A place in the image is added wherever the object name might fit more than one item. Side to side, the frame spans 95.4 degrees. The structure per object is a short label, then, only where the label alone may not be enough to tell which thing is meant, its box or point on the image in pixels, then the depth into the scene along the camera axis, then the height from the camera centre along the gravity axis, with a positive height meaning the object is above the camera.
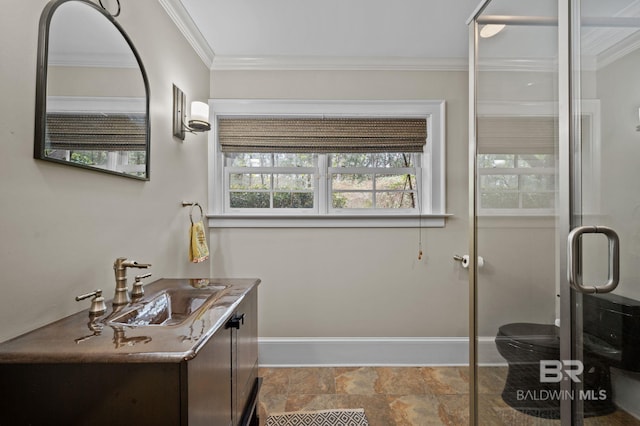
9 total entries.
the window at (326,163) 2.29 +0.41
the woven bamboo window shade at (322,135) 2.29 +0.62
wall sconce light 1.70 +0.58
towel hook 1.86 +0.05
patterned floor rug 1.67 -1.20
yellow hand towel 1.80 -0.19
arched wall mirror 0.92 +0.45
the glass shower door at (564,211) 0.88 +0.01
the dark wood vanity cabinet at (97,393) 0.70 -0.44
